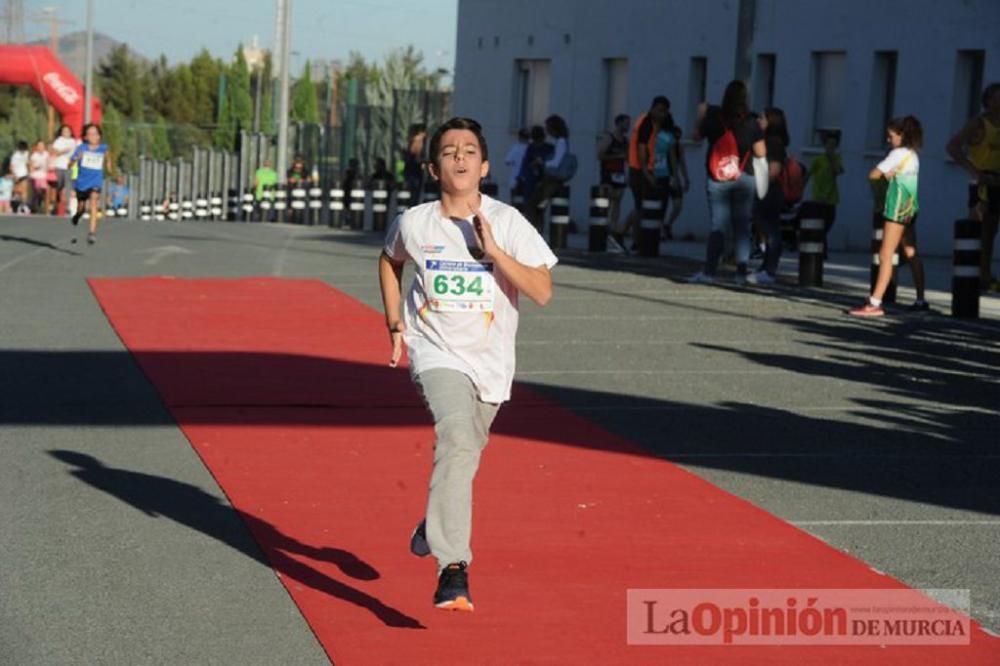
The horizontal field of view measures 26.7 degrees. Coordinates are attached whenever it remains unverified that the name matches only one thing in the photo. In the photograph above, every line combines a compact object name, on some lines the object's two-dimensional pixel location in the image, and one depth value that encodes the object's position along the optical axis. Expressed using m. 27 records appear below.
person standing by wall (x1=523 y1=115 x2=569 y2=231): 29.88
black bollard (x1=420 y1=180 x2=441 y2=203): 36.75
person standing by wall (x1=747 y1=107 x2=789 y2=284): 21.70
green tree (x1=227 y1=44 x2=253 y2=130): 122.56
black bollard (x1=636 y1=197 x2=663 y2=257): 26.61
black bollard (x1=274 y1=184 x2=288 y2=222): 45.84
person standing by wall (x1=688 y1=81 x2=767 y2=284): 20.75
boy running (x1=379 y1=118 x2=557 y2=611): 6.73
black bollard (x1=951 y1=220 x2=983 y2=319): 18.11
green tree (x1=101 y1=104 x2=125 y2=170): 87.62
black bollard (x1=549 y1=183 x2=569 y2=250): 30.05
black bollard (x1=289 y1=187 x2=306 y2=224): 45.57
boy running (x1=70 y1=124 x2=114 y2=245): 26.61
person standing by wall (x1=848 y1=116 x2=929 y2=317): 17.66
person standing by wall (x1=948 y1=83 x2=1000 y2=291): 19.14
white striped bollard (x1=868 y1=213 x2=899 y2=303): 19.59
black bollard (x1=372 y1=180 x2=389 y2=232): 37.09
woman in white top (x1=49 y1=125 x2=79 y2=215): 37.97
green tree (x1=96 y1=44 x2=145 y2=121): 127.06
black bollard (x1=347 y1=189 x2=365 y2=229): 38.19
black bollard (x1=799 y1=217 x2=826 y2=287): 21.55
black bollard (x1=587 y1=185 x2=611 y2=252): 28.68
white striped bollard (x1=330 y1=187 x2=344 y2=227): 41.00
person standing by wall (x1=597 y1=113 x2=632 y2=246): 30.63
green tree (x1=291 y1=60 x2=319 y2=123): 139.88
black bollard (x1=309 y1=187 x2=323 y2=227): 44.25
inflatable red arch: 51.16
